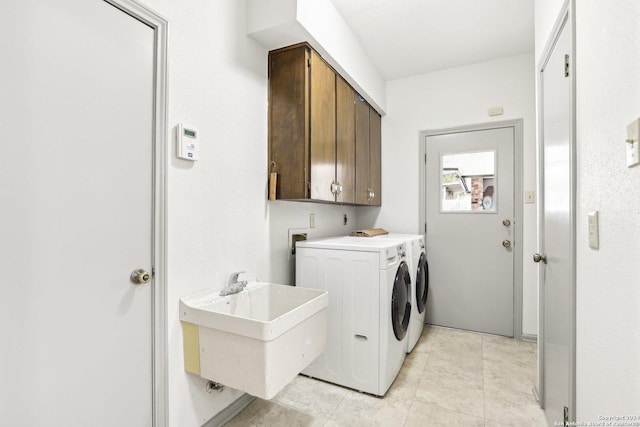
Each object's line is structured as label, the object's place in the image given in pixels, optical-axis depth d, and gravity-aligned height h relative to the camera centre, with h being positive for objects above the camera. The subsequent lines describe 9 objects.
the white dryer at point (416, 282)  2.54 -0.61
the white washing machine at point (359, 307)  1.96 -0.62
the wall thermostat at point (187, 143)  1.47 +0.34
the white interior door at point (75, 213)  0.98 +0.00
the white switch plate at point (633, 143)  0.73 +0.17
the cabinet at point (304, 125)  2.04 +0.62
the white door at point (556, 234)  1.31 -0.09
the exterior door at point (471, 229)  2.97 -0.15
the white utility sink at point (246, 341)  1.32 -0.60
